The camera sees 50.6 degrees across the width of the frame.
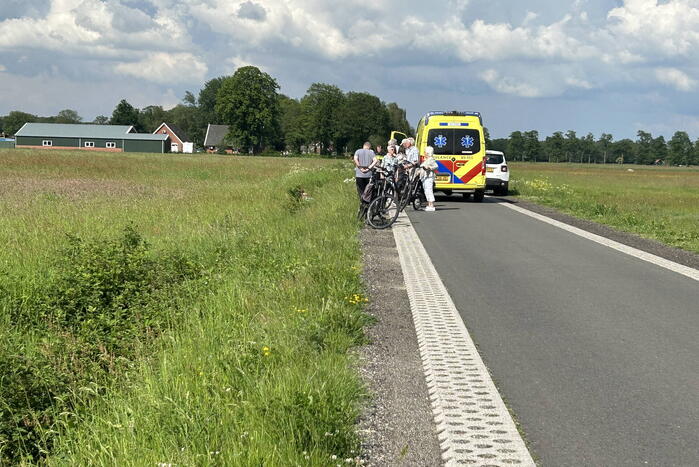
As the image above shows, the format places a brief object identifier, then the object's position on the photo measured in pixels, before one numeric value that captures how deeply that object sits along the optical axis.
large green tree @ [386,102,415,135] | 181.88
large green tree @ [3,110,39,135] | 185.12
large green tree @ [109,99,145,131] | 156.73
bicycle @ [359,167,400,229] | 15.04
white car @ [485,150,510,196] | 28.77
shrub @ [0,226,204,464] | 6.16
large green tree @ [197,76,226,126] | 167.75
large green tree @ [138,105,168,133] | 179.12
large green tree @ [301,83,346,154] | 134.62
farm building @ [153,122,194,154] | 142.12
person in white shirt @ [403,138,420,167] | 19.53
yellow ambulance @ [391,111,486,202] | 23.48
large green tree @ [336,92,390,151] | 132.00
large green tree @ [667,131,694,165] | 196.25
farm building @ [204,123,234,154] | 150.38
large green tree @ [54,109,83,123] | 193.32
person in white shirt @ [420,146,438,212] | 19.58
